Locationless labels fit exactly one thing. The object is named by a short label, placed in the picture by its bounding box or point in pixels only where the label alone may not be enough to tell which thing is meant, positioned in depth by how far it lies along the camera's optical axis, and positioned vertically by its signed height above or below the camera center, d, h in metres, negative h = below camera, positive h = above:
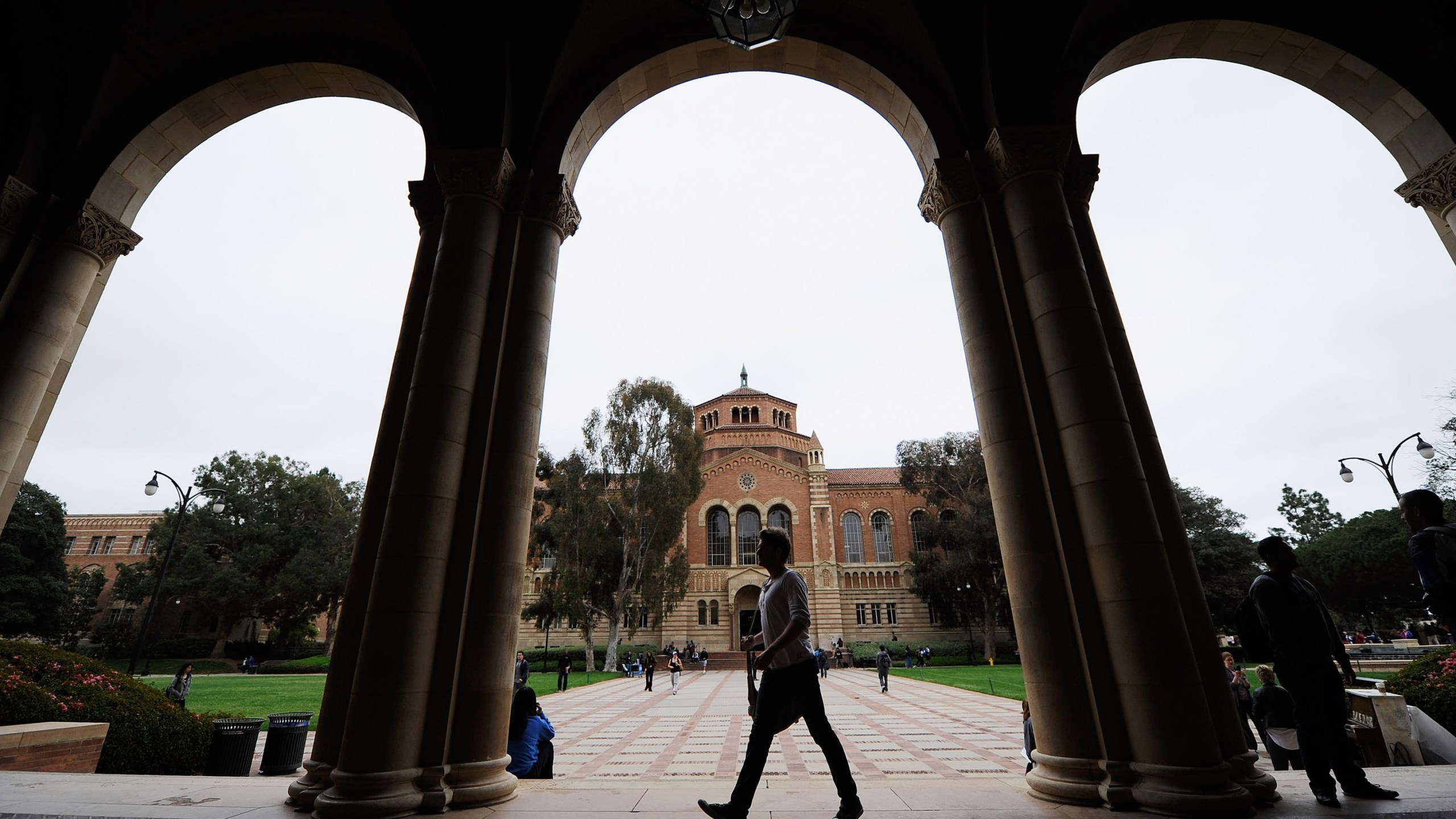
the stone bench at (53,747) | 5.89 -0.75
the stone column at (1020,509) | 4.67 +1.07
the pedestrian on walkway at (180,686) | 13.44 -0.49
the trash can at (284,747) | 8.34 -1.07
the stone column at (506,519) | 4.85 +1.10
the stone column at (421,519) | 4.48 +1.05
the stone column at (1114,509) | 4.27 +0.97
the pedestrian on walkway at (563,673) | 24.30 -0.66
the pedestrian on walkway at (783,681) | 3.48 -0.16
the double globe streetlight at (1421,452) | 14.99 +4.07
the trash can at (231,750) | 7.84 -1.03
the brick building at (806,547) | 47.88 +7.74
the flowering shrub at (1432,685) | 7.08 -0.52
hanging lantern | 4.83 +4.50
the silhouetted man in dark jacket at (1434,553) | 3.97 +0.50
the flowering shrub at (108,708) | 6.89 -0.47
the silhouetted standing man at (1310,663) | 4.05 -0.14
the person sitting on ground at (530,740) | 6.14 -0.78
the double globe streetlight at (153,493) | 20.17 +5.00
